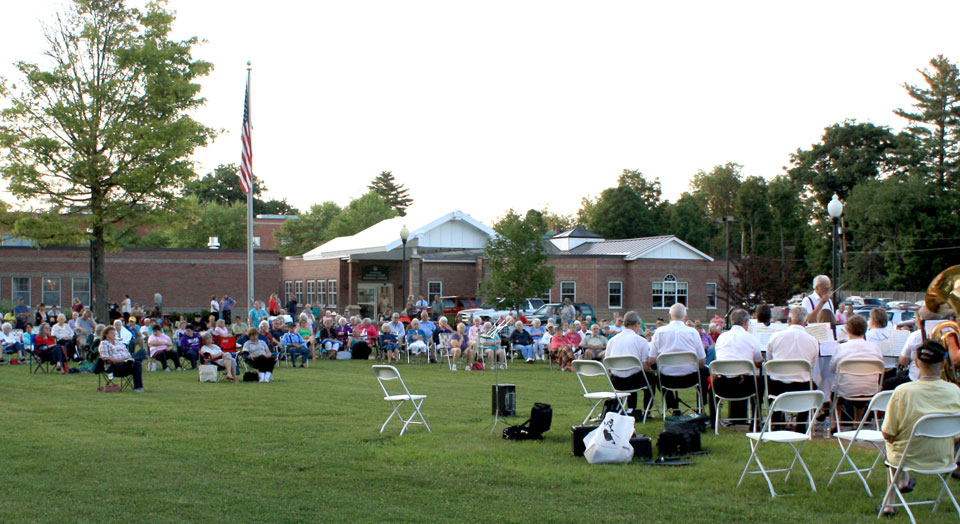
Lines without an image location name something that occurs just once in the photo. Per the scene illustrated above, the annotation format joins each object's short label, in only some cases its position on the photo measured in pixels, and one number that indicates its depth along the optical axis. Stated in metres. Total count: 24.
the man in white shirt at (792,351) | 9.26
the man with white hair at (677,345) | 10.12
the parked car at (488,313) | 35.16
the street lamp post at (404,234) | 27.28
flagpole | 27.06
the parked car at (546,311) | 36.62
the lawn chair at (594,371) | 9.55
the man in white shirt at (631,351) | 10.32
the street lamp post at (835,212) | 20.16
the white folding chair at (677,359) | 9.95
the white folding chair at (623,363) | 10.11
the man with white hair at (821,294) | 11.28
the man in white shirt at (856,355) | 8.97
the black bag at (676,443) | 8.45
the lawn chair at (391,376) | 10.09
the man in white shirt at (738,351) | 9.52
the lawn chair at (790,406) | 6.90
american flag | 26.62
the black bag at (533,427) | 9.62
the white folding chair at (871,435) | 6.75
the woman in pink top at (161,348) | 19.48
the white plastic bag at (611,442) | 8.20
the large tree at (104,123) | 28.95
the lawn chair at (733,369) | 9.17
